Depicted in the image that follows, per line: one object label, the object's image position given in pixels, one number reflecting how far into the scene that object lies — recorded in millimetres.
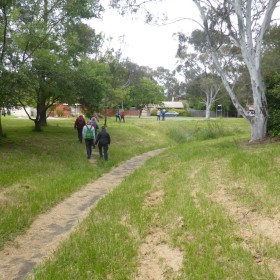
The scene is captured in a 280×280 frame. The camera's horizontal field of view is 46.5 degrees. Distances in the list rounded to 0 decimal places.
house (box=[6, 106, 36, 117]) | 50406
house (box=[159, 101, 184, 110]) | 83588
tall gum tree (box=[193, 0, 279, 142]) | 13617
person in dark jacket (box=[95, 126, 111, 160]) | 13617
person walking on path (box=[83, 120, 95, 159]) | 13625
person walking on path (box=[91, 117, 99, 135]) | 14997
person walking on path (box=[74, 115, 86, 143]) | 18083
